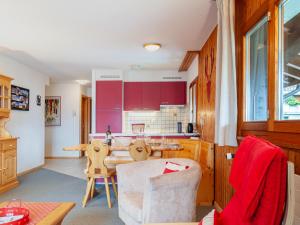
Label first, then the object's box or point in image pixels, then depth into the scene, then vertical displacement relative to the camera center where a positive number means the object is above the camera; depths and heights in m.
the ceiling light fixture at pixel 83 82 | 7.95 +1.08
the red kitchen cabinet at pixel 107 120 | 6.08 -0.12
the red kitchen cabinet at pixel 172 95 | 6.34 +0.52
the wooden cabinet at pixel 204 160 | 3.54 -0.65
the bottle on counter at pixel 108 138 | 3.94 -0.37
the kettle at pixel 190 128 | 5.33 -0.27
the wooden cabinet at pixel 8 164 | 4.18 -0.86
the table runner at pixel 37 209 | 1.79 -0.74
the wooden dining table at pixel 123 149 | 3.60 -0.48
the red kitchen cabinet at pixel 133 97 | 6.32 +0.46
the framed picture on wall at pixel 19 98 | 5.16 +0.36
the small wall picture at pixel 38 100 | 6.35 +0.39
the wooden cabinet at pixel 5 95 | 4.38 +0.35
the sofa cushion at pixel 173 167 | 2.32 -0.49
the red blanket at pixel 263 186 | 1.00 -0.29
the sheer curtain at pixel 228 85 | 2.33 +0.29
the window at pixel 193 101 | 5.32 +0.34
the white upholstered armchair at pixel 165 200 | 1.90 -0.68
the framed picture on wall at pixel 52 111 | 8.03 +0.12
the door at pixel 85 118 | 8.91 -0.11
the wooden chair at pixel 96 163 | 3.42 -0.67
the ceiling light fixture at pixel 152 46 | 4.13 +1.15
